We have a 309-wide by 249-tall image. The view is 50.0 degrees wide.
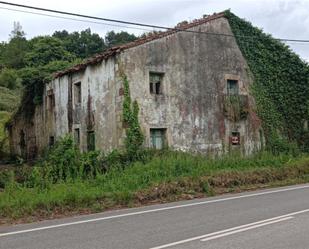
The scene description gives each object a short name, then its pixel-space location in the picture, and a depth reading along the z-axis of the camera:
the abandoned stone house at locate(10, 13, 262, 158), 14.73
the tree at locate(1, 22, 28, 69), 49.85
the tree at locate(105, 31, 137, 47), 43.89
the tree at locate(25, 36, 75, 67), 35.15
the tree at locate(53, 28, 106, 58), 41.84
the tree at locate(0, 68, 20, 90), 42.39
